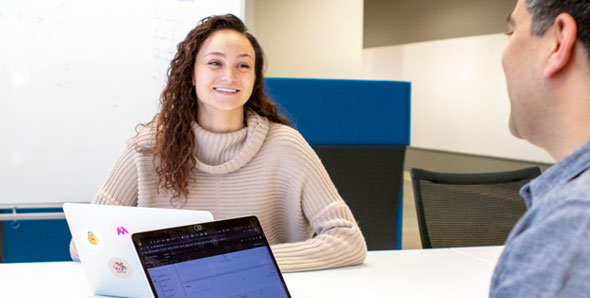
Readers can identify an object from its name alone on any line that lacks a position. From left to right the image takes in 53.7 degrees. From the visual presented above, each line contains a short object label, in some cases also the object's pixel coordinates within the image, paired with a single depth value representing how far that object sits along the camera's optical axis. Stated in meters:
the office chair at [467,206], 1.92
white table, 1.33
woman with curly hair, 1.69
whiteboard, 2.35
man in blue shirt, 0.49
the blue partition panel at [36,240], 2.58
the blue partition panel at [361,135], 2.63
